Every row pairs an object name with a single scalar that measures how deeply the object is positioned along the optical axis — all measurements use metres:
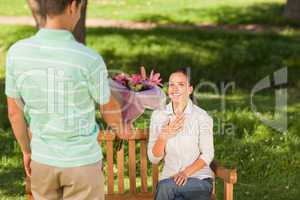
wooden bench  6.13
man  3.93
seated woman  5.63
